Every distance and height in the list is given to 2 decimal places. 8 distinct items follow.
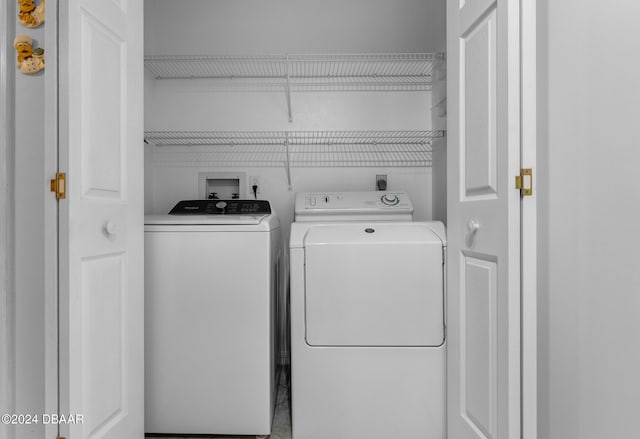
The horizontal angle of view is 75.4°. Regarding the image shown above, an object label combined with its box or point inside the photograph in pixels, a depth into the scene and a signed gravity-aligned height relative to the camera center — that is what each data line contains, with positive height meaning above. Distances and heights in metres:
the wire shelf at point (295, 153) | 2.53 +0.42
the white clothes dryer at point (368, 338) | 1.73 -0.50
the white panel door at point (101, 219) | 1.18 +0.01
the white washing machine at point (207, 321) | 1.79 -0.43
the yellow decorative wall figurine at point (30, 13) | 1.31 +0.66
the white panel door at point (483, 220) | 1.16 +0.00
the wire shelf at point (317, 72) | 2.46 +0.90
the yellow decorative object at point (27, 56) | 1.31 +0.53
